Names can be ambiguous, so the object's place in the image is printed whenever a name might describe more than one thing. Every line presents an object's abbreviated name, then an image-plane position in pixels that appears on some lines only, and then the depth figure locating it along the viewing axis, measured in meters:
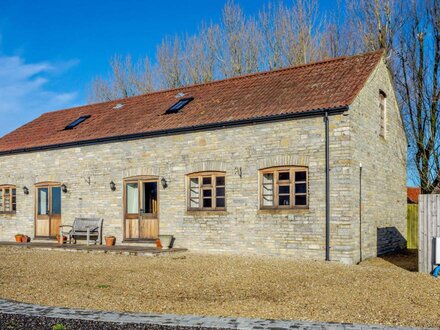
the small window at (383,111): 16.73
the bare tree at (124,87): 36.47
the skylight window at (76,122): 20.73
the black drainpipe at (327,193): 13.35
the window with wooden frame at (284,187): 14.10
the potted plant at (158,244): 16.12
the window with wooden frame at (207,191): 15.57
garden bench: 17.98
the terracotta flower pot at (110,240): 17.48
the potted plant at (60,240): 18.42
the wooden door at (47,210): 19.62
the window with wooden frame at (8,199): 21.02
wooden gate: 11.32
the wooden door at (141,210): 17.11
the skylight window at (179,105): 17.91
